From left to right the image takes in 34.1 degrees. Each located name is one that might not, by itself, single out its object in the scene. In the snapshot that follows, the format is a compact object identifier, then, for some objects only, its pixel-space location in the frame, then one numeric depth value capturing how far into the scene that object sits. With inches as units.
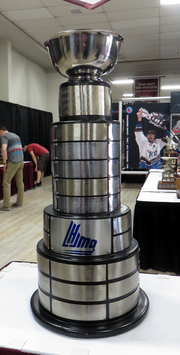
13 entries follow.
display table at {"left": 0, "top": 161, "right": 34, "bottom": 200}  248.1
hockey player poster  251.6
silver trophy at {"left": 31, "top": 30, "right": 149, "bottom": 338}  30.5
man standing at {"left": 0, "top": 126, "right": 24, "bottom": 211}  175.6
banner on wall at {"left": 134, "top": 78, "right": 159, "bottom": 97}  357.1
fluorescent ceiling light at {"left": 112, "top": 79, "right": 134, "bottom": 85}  381.1
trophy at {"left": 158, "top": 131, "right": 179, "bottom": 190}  111.5
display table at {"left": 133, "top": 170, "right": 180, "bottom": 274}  89.1
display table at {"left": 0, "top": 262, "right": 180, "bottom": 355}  27.8
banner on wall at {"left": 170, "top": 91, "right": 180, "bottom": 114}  240.1
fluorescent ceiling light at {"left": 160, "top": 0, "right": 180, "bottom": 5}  186.6
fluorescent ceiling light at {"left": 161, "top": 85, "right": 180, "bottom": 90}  434.6
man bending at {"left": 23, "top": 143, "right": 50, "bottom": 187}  258.8
